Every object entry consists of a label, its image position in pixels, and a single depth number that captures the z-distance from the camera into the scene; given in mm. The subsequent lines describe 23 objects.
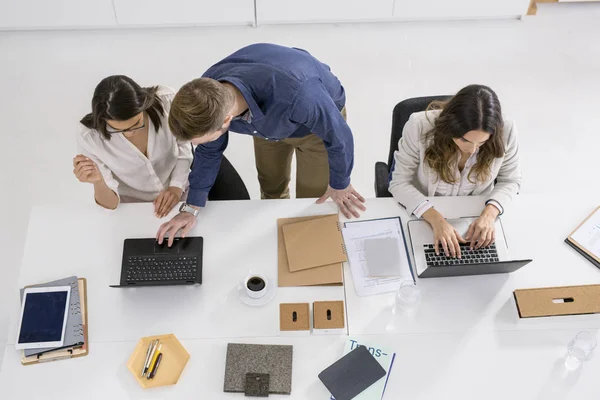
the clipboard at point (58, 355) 1791
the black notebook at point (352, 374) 1734
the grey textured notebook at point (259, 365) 1746
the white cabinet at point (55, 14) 3576
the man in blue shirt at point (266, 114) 1519
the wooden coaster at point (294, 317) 1840
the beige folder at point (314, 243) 1972
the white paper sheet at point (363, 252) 1933
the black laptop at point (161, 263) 1903
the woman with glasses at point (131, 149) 1825
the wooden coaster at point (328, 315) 1823
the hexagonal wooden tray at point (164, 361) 1757
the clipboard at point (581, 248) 1981
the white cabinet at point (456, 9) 3682
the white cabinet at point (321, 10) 3648
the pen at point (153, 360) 1765
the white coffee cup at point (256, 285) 1872
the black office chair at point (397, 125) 2221
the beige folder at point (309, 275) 1938
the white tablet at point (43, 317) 1803
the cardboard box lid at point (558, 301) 1836
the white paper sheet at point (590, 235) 2004
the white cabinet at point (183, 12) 3607
